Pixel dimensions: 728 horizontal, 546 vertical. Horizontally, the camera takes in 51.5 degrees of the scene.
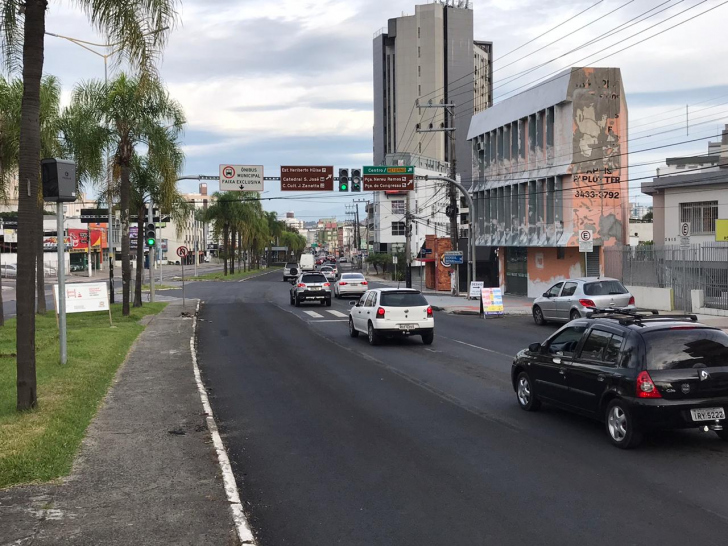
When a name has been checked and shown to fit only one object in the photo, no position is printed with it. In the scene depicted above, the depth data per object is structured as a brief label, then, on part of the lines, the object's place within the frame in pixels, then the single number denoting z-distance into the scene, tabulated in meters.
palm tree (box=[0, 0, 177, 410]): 10.55
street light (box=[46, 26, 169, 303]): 11.84
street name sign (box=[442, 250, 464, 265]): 44.00
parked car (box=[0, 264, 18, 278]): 85.50
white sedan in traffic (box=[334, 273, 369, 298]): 45.75
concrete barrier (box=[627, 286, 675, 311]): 30.48
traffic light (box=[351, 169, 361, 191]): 37.78
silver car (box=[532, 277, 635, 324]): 24.72
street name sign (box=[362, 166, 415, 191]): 38.91
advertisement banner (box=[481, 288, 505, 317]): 31.38
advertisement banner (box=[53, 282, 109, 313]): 22.25
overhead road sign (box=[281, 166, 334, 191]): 39.09
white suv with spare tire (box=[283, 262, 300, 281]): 78.44
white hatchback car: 21.14
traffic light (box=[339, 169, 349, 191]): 37.72
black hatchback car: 8.68
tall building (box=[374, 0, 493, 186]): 119.88
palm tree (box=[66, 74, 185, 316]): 29.30
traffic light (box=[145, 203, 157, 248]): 35.09
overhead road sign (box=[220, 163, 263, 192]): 38.81
